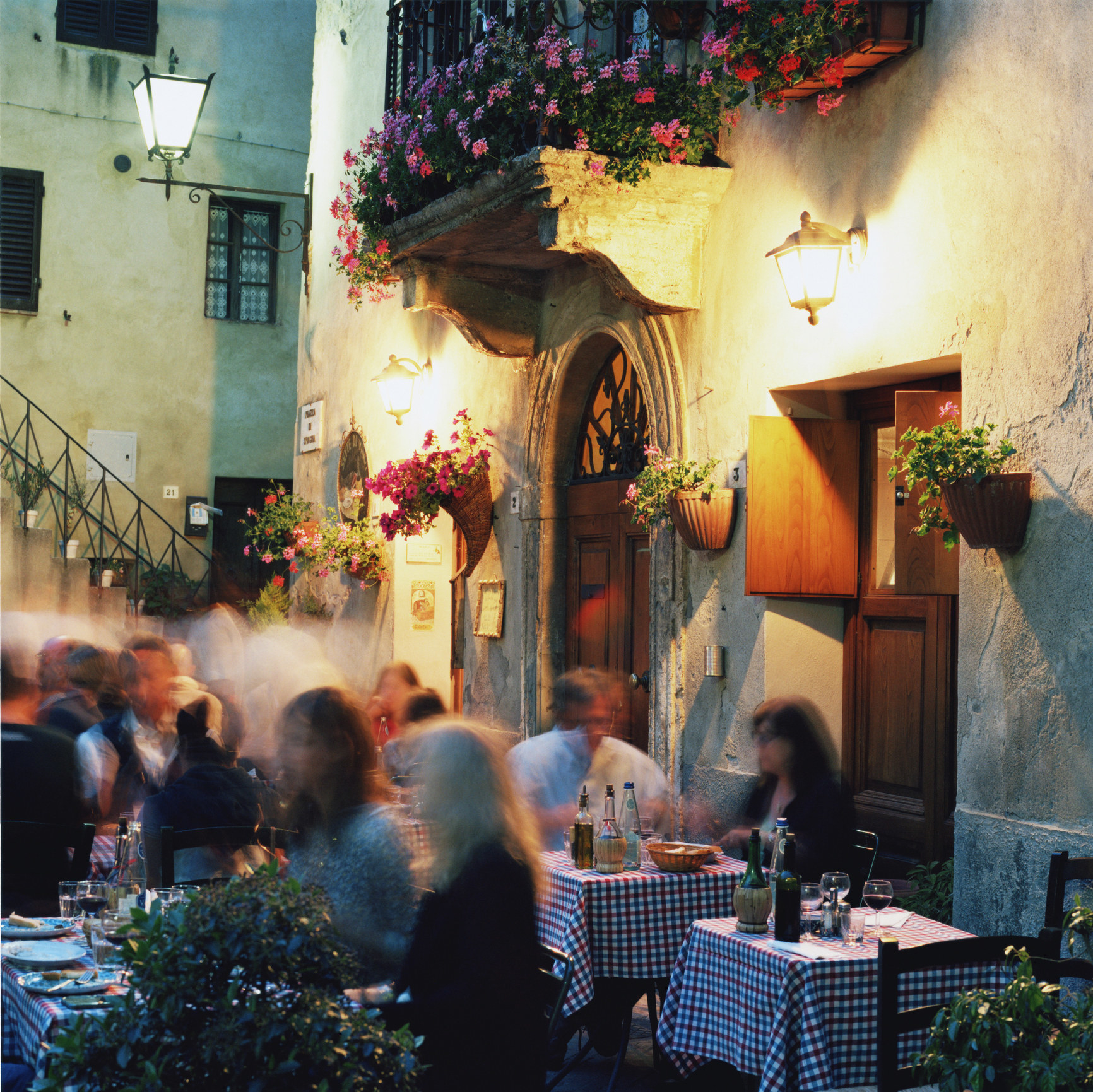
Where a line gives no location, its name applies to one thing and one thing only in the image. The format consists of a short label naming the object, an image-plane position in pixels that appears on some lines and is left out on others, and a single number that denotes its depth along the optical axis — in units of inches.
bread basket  207.2
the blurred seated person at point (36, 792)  206.5
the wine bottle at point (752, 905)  170.6
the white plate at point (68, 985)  140.5
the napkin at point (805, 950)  158.7
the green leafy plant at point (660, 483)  273.4
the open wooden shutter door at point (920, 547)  218.5
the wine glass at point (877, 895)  172.6
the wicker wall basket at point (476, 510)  368.8
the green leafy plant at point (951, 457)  198.1
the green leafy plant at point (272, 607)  510.0
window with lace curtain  641.0
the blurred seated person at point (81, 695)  251.8
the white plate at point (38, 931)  163.8
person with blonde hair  132.4
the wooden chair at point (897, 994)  130.7
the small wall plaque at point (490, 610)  365.4
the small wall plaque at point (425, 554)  409.7
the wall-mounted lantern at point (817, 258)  239.3
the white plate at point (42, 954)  151.1
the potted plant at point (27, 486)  552.4
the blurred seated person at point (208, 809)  200.1
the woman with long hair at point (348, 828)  148.3
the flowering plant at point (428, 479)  363.9
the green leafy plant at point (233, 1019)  86.5
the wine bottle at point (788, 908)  164.7
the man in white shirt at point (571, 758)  242.7
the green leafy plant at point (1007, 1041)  103.0
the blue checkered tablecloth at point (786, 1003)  155.6
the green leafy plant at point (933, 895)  220.7
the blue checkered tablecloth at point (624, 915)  198.7
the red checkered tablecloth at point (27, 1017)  133.6
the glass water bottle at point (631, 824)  210.8
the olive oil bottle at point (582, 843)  210.1
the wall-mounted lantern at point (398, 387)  410.6
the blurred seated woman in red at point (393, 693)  296.4
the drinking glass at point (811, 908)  168.6
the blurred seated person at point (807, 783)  208.4
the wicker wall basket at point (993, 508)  197.6
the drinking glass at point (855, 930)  166.1
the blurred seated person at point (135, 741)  243.3
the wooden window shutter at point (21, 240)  601.3
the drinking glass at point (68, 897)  165.0
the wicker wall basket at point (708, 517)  268.4
